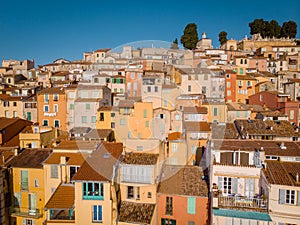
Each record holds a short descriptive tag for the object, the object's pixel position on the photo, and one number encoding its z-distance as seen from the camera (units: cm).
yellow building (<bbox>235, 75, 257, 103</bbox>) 3594
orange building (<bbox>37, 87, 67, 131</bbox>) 2972
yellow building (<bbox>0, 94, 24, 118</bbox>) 3161
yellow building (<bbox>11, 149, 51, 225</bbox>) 1680
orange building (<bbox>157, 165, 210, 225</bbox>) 1427
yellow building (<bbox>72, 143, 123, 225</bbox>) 1353
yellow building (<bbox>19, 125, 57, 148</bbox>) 2253
